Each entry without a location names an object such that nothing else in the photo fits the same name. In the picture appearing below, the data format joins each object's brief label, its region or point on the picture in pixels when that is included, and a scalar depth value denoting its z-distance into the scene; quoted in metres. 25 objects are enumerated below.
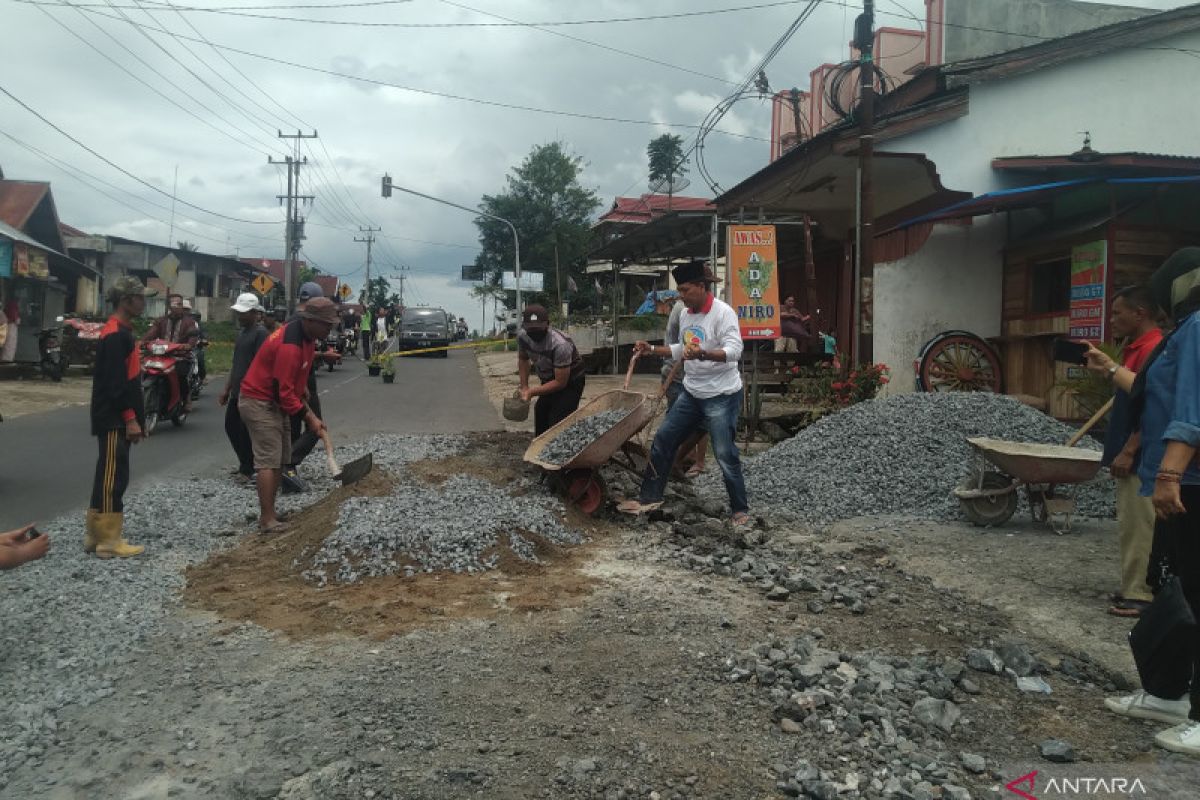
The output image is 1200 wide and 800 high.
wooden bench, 13.34
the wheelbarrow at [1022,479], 6.18
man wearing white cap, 8.52
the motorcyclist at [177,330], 11.71
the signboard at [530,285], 46.56
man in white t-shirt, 6.58
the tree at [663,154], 48.88
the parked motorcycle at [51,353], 17.70
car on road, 37.31
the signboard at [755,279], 11.52
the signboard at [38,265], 20.48
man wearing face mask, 7.65
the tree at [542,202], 54.91
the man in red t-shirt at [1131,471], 4.56
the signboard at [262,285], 34.09
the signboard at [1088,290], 10.25
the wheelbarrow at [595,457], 6.54
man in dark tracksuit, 5.59
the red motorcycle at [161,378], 11.37
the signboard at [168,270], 23.88
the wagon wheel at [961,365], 12.03
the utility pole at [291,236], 41.88
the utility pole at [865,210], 11.37
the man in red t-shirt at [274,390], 6.39
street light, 30.78
